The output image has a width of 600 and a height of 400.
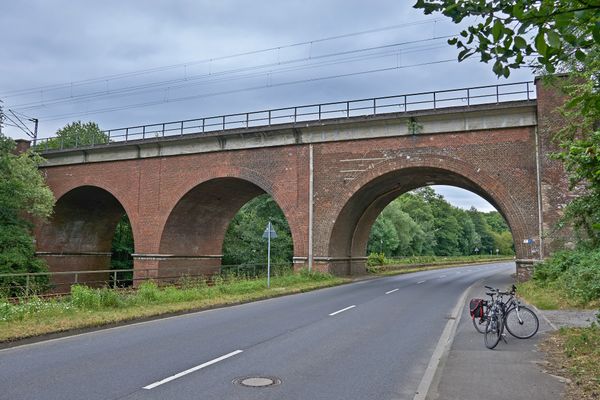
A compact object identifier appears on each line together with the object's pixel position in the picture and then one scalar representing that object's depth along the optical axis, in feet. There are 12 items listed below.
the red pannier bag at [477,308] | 32.35
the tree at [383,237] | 187.32
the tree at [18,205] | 82.69
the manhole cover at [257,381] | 21.01
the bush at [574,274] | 43.50
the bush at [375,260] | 123.51
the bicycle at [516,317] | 31.48
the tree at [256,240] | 128.98
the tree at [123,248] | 128.26
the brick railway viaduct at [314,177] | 71.20
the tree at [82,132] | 189.47
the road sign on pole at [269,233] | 67.40
